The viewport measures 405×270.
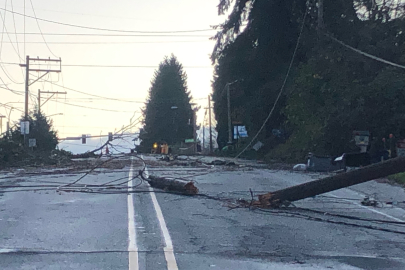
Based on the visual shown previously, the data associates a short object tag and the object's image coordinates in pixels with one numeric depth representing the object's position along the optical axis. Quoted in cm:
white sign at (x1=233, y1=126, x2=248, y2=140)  6588
